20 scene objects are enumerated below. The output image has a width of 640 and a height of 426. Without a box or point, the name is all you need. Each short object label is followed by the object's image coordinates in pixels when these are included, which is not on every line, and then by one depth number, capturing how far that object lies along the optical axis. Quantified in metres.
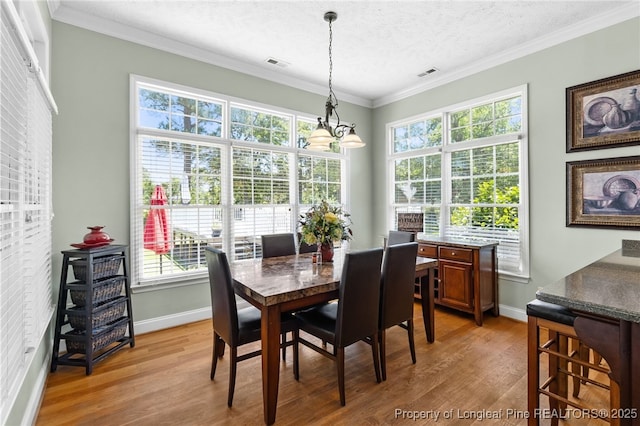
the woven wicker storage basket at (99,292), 2.58
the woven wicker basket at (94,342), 2.57
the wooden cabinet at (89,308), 2.53
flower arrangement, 2.73
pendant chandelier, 2.72
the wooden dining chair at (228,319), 2.06
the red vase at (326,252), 2.89
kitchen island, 1.24
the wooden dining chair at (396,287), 2.38
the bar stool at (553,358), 1.59
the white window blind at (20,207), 1.45
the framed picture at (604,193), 2.85
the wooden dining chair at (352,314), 2.10
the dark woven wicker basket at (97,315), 2.56
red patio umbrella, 3.36
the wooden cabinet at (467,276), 3.48
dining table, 1.90
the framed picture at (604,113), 2.86
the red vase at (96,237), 2.68
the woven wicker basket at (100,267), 2.59
